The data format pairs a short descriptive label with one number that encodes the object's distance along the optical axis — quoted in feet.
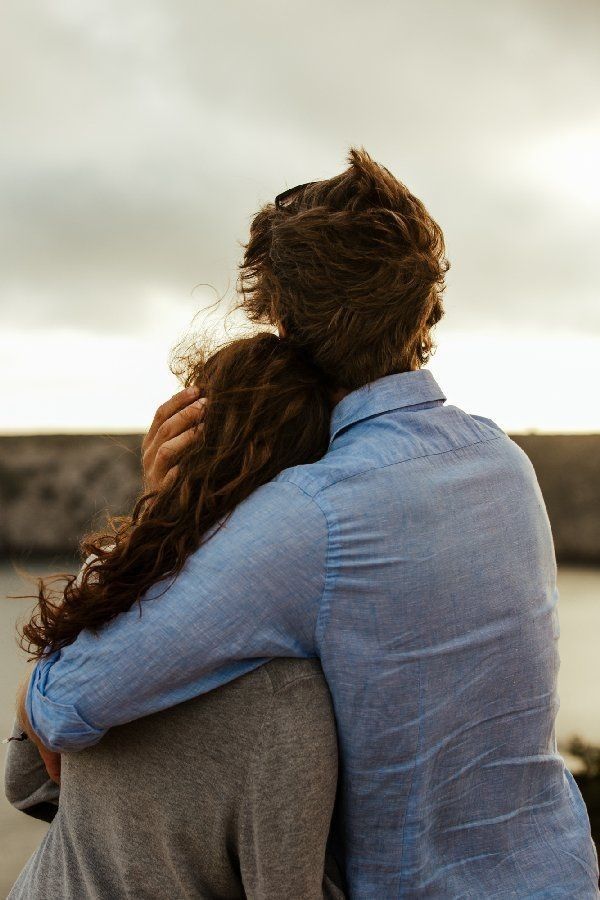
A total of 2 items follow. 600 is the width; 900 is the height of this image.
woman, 3.27
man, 3.11
